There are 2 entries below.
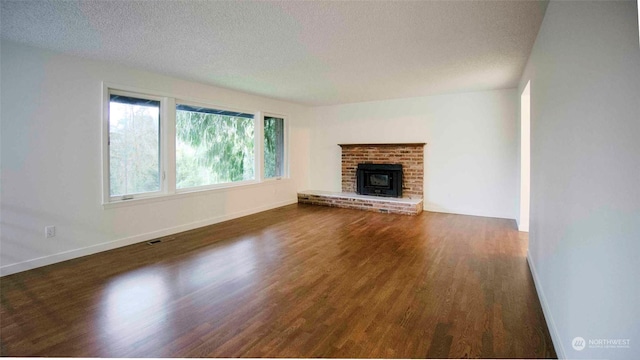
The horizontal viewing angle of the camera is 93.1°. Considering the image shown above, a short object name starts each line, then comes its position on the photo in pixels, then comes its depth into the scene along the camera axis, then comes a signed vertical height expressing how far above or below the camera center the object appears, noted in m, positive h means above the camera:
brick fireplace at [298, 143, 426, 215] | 6.36 -0.17
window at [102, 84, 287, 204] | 4.20 +0.48
